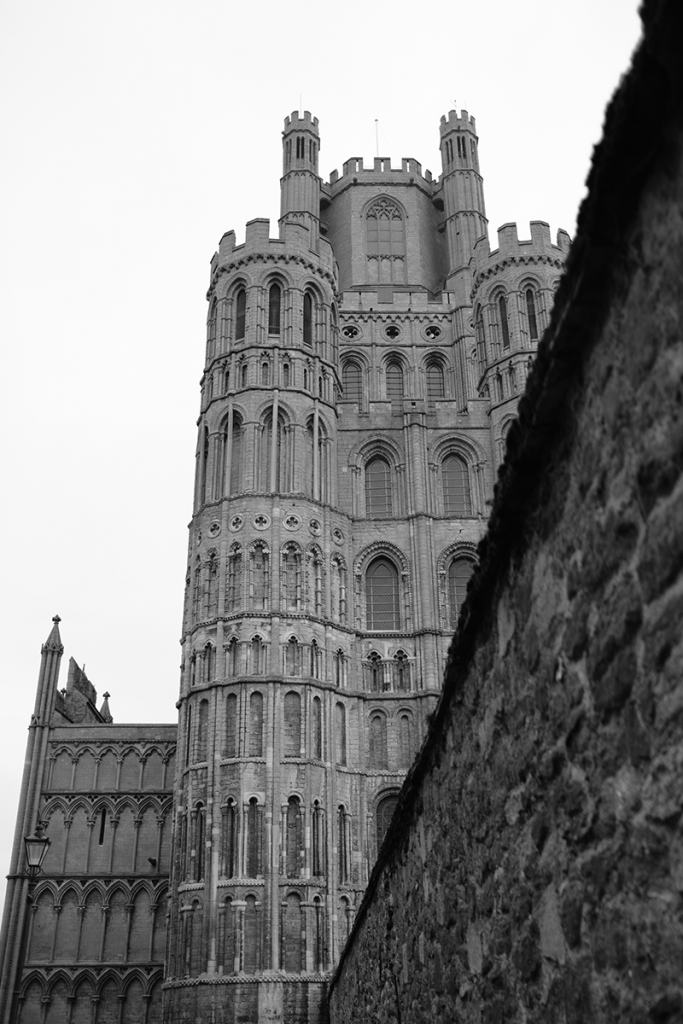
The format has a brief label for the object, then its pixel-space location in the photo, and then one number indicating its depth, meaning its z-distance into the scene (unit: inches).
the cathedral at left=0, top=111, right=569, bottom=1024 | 1278.3
